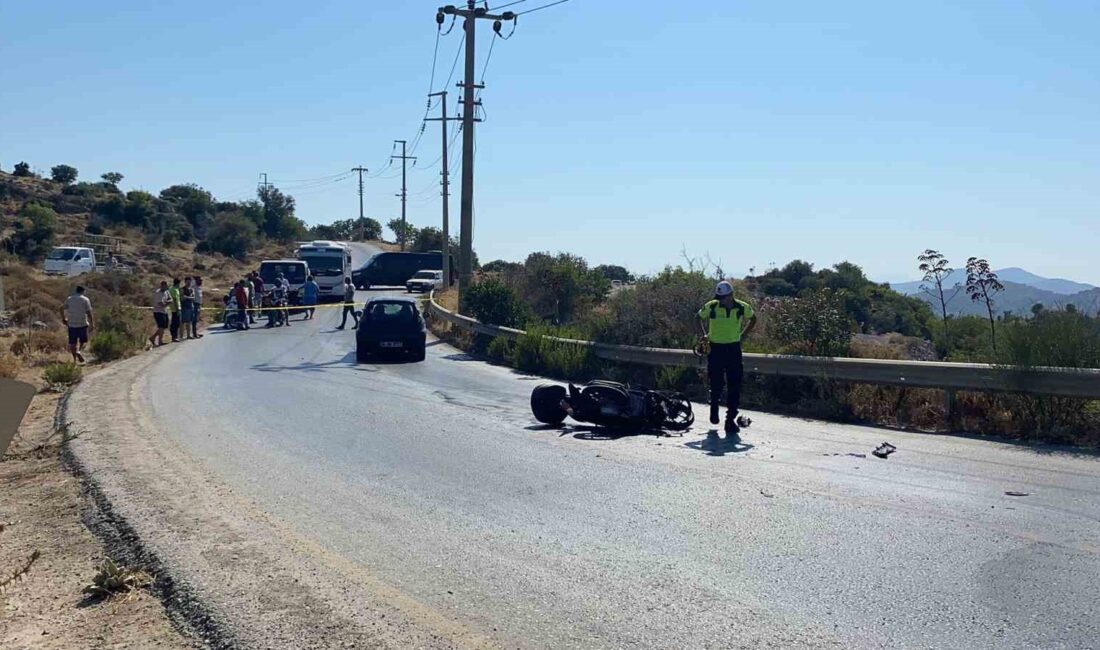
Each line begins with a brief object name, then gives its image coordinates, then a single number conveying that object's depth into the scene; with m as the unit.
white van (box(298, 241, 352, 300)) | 45.41
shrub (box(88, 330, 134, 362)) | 22.97
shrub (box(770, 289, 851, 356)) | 14.60
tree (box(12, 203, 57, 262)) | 63.97
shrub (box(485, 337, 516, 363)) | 22.45
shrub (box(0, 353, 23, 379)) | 18.06
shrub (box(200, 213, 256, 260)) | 85.19
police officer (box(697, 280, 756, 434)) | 12.30
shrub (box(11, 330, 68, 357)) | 23.61
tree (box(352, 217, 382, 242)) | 150.82
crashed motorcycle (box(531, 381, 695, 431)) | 11.91
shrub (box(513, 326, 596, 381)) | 18.78
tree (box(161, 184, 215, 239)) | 98.56
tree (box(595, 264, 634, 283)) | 65.64
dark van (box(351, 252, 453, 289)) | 66.88
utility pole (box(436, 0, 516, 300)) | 30.23
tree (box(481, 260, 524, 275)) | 33.29
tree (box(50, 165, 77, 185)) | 101.38
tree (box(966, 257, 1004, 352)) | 15.02
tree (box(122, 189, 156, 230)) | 86.25
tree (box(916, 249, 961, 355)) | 16.64
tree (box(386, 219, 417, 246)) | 99.31
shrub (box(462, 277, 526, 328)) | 25.52
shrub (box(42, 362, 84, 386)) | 17.73
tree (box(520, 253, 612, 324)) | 30.05
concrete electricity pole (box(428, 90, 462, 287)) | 50.31
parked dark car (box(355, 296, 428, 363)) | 23.50
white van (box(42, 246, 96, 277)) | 52.00
